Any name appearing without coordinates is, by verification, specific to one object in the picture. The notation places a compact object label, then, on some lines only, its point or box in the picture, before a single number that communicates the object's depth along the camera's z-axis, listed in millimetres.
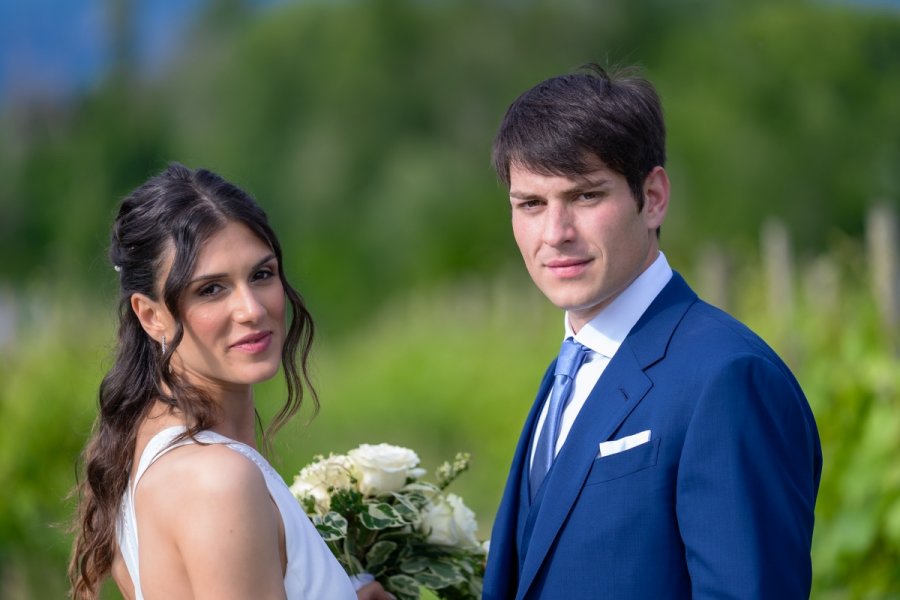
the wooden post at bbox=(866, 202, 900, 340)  12781
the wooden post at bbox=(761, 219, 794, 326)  15258
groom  5094
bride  5285
